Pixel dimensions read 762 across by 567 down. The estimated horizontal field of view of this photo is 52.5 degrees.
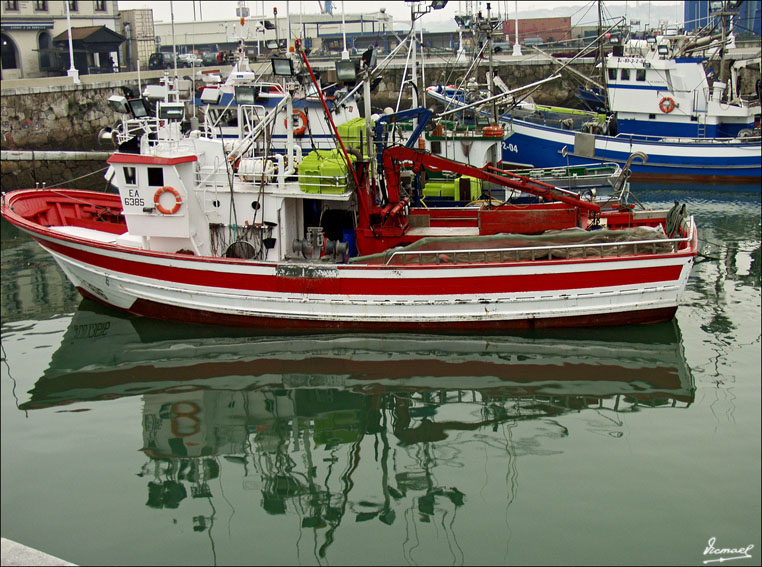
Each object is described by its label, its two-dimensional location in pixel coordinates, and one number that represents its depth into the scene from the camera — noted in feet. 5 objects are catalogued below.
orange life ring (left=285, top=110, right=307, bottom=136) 62.06
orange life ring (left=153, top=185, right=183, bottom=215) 38.86
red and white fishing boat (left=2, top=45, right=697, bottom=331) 37.22
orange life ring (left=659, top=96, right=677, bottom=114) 85.61
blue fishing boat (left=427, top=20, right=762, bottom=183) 81.51
